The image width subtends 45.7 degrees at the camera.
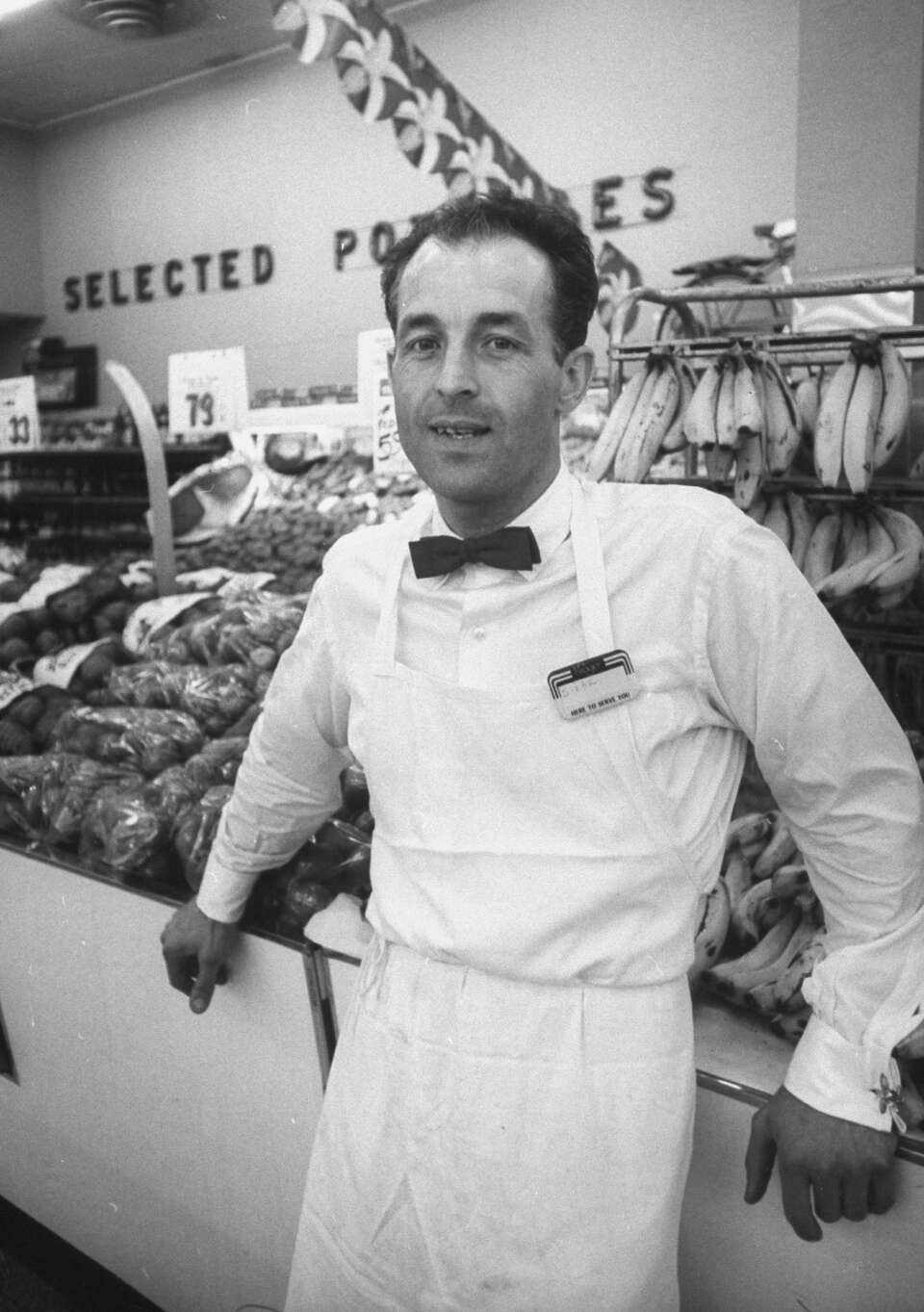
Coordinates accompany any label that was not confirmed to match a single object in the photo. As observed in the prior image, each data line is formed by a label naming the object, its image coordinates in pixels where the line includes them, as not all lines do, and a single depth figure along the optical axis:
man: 1.23
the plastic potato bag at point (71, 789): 2.32
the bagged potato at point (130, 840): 2.12
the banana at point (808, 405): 2.41
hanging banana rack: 2.23
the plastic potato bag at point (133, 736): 2.56
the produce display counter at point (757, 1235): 1.30
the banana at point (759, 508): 2.49
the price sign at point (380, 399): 3.18
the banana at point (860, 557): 2.13
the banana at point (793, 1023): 1.52
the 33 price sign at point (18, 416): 4.60
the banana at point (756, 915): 1.69
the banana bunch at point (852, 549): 2.14
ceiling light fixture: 6.14
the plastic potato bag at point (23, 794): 2.42
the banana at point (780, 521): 2.42
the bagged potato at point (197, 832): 2.05
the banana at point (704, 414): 2.27
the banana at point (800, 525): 2.39
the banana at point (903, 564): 2.12
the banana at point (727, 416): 2.24
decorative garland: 4.16
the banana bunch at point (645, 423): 2.44
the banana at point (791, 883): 1.68
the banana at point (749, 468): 2.31
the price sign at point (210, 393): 3.71
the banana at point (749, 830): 1.91
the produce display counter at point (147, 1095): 1.93
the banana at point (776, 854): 1.81
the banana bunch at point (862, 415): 2.18
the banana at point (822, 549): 2.31
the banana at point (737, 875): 1.77
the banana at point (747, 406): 2.23
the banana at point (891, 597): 2.15
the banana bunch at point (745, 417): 2.26
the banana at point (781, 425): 2.32
